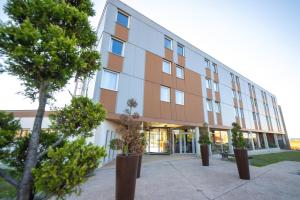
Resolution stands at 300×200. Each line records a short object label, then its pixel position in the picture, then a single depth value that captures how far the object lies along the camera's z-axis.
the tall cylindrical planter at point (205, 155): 10.72
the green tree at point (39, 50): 2.96
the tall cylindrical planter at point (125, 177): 4.39
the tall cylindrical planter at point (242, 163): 7.12
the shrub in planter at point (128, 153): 4.42
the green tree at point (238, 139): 8.19
